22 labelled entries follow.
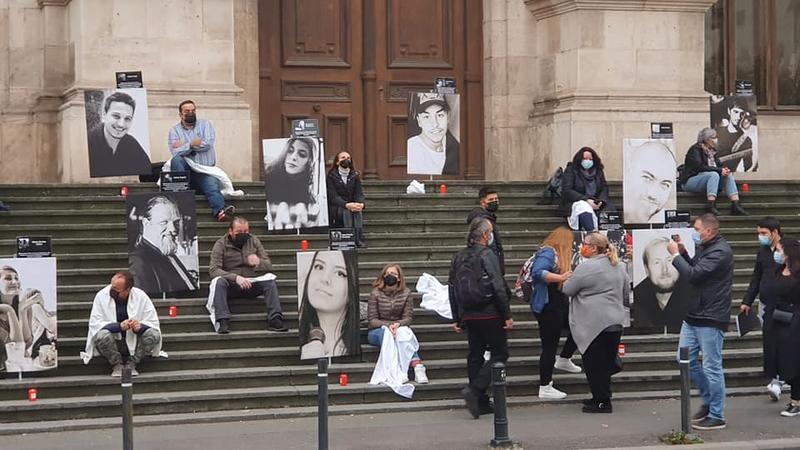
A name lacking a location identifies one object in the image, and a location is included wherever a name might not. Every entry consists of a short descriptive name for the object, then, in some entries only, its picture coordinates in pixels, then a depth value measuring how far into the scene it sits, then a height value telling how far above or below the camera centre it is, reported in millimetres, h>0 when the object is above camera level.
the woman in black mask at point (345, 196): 17047 -25
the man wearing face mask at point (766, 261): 14320 -733
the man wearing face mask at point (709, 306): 12953 -1072
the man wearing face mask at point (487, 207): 15033 -166
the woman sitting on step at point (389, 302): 14672 -1126
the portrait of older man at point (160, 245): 15305 -519
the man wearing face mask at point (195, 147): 17125 +598
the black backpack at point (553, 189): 18594 +24
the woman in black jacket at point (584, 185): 17812 +64
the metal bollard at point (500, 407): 11805 -1807
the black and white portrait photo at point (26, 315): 13711 -1114
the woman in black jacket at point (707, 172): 18953 +225
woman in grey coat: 13703 -1120
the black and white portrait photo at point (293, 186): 16891 +101
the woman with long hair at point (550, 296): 14195 -1045
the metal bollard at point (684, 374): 12016 -1565
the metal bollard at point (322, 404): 11000 -1637
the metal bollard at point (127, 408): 10602 -1582
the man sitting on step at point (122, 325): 13836 -1244
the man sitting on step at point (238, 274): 14766 -831
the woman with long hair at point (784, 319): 13797 -1280
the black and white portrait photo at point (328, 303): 14336 -1096
